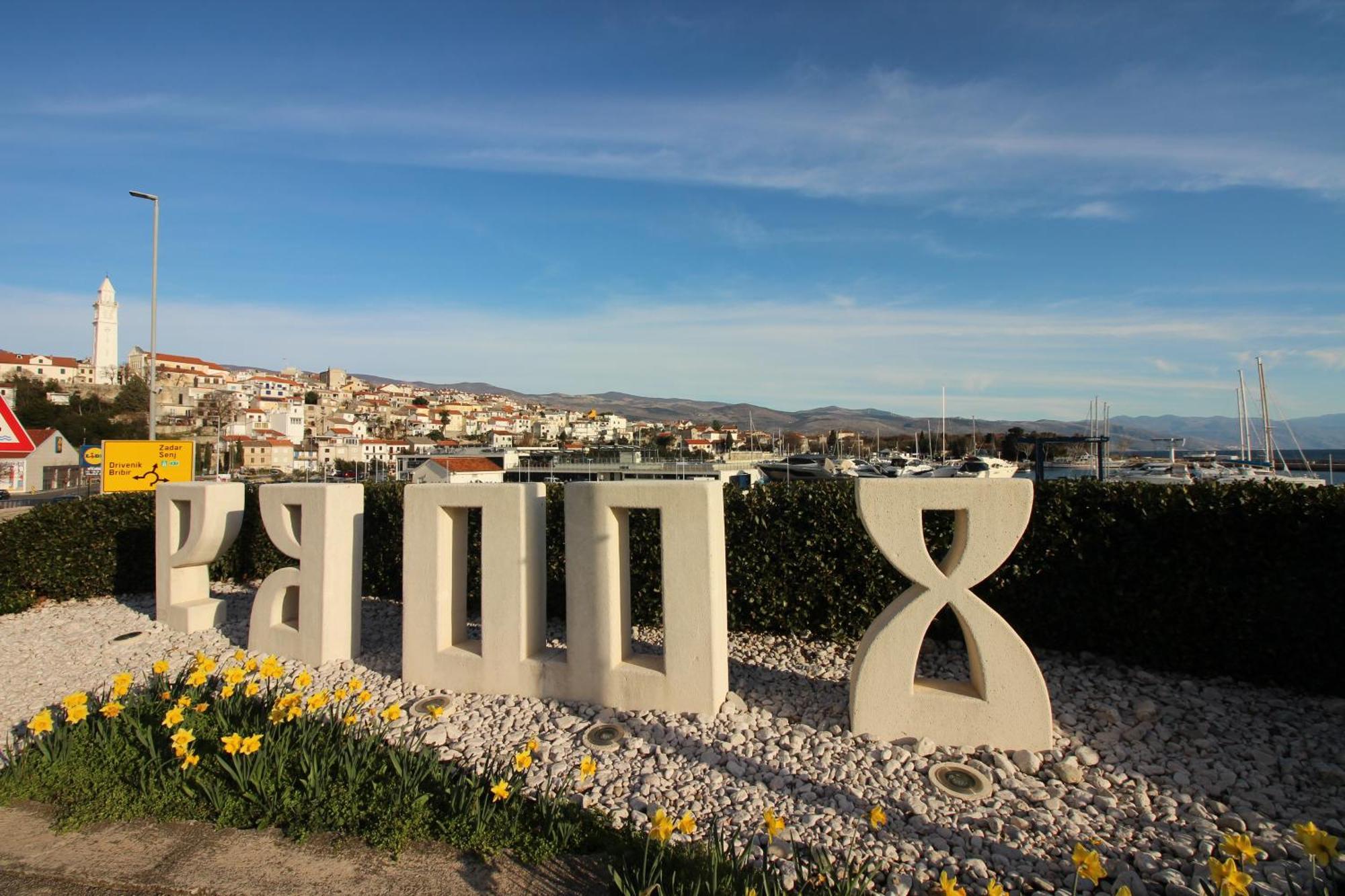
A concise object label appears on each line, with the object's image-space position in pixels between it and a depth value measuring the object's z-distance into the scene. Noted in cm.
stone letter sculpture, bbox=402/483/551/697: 618
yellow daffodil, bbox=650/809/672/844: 326
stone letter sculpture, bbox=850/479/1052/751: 512
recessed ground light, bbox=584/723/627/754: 514
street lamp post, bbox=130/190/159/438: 1469
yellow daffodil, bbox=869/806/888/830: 357
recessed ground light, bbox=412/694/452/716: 586
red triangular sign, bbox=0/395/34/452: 824
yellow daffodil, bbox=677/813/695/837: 333
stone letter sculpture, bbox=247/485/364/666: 697
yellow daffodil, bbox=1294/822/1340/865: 261
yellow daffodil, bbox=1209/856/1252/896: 255
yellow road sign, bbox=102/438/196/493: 1253
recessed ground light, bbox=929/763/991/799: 447
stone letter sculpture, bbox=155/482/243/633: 837
